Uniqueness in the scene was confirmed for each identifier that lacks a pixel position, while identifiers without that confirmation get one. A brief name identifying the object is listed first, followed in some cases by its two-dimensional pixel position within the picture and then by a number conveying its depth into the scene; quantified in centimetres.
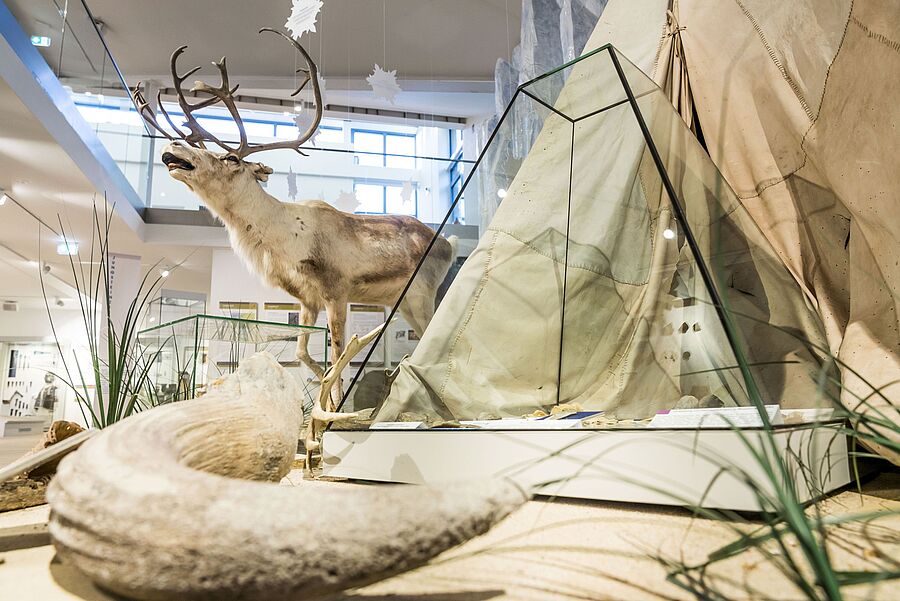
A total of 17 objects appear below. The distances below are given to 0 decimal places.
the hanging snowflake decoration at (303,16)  315
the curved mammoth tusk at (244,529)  52
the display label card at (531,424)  132
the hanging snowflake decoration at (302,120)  427
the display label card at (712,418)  108
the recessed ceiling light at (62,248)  595
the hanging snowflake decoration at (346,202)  469
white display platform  106
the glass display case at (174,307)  611
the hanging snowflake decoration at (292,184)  571
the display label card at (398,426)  157
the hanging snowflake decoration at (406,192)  594
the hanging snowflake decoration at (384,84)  442
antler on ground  194
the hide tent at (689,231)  140
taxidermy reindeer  282
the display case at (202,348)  221
